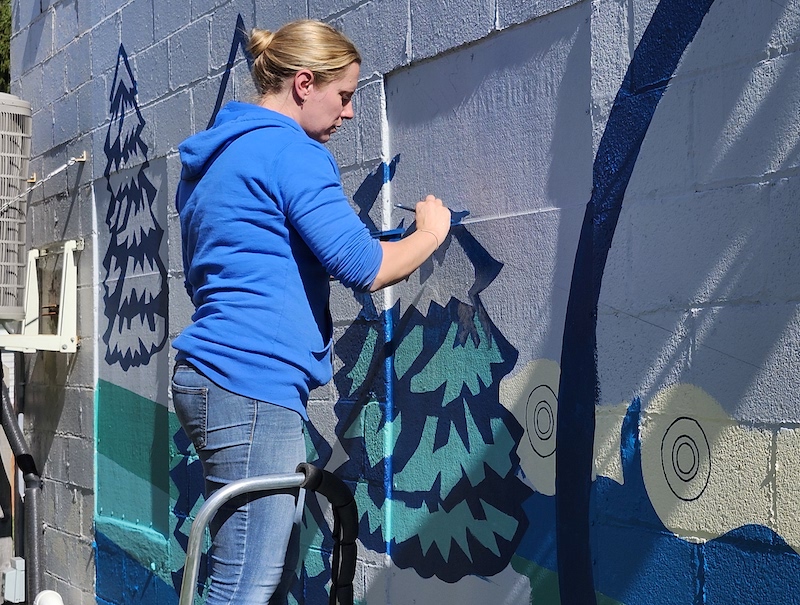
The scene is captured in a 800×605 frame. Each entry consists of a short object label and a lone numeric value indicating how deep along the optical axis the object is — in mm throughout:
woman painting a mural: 2252
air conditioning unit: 5469
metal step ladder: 2125
